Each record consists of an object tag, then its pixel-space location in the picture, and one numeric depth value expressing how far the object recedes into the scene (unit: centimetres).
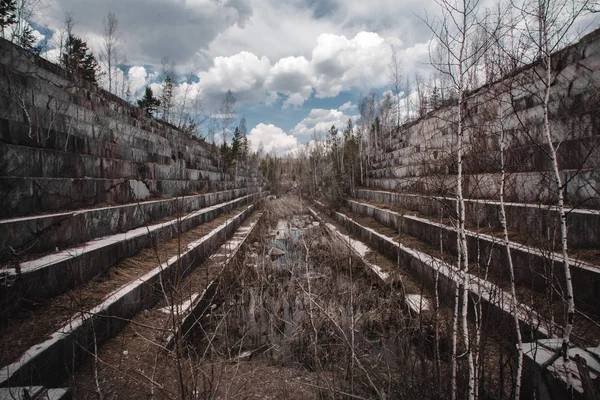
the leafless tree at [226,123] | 2383
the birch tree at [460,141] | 202
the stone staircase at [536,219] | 304
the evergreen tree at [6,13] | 1161
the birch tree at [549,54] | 189
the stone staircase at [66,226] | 260
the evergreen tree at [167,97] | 2486
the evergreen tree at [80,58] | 1953
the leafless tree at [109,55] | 2260
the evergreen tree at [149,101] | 2798
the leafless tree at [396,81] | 2297
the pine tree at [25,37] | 1089
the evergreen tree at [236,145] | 2642
